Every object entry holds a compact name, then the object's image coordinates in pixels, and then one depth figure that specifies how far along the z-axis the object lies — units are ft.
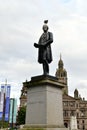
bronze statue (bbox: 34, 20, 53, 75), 35.83
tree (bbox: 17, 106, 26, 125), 221.25
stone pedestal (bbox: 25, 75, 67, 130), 31.73
